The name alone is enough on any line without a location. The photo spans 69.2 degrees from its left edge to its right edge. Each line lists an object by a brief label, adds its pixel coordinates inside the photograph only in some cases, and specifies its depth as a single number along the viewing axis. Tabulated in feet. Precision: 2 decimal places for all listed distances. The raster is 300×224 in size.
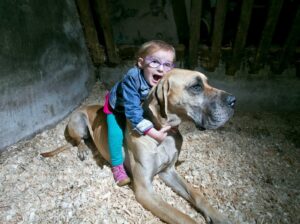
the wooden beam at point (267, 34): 6.97
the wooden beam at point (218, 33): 7.16
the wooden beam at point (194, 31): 7.21
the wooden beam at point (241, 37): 7.11
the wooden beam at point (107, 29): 7.71
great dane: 4.78
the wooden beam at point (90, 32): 8.04
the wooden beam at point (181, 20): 7.82
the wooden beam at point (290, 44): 7.12
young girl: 5.12
